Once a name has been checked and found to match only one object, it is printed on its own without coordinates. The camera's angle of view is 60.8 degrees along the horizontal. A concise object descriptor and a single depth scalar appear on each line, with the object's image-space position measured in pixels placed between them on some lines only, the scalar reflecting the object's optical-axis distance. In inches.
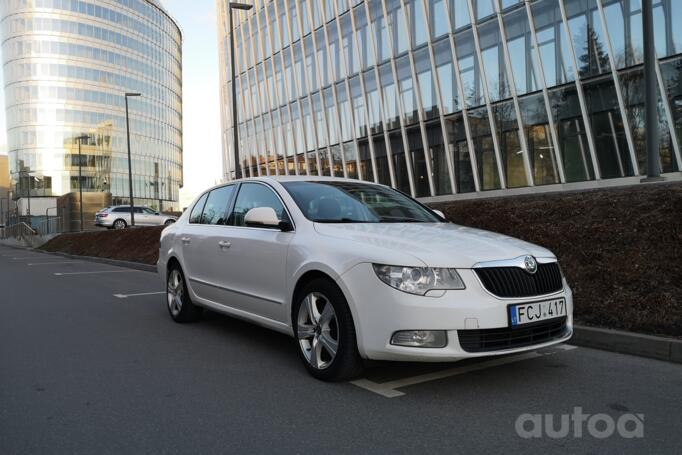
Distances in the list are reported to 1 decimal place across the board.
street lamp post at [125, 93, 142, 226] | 1133.7
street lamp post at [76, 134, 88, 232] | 1534.9
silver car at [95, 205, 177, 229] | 1224.8
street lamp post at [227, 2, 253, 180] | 739.3
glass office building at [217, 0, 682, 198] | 692.7
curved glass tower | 3053.6
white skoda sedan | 148.2
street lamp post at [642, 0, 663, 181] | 341.4
